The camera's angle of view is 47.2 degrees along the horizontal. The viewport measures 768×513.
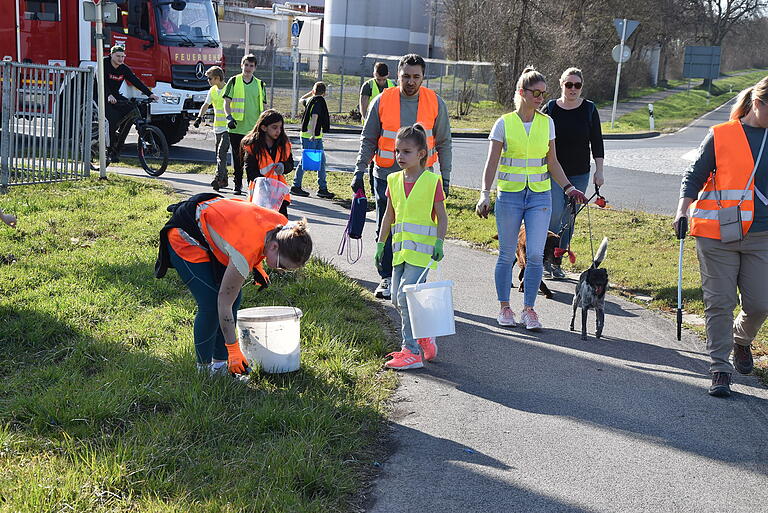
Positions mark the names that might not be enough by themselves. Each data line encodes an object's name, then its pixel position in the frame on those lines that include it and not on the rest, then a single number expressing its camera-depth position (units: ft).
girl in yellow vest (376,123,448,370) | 19.86
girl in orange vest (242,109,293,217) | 28.63
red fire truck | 55.42
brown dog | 27.71
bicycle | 47.96
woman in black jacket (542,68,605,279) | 27.86
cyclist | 47.75
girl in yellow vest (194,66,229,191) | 44.68
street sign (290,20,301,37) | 84.69
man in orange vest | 24.30
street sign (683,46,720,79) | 146.20
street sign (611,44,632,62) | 98.37
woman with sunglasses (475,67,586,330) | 23.08
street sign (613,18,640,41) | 91.24
